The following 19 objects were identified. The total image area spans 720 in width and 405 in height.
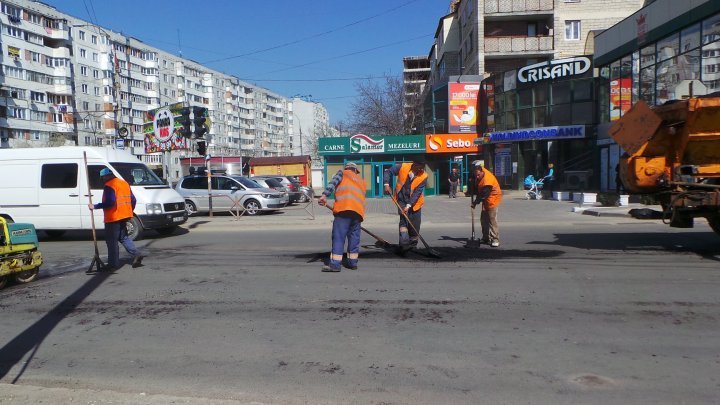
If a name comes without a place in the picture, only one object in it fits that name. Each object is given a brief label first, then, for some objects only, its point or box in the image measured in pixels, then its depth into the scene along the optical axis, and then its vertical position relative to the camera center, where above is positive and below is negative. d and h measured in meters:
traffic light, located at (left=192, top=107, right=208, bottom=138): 17.14 +1.95
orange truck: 8.09 +0.23
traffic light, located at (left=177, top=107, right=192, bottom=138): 17.12 +1.95
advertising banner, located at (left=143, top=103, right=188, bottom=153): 19.61 +1.95
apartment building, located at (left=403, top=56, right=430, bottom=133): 50.19 +6.79
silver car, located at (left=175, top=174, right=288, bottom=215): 20.06 -0.57
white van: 12.70 -0.13
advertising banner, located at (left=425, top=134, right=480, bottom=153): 31.08 +1.87
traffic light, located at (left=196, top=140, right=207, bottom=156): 17.75 +1.15
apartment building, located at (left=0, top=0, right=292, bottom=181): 58.56 +14.42
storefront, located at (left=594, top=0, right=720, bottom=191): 17.06 +4.30
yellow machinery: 7.18 -0.95
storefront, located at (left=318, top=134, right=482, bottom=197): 31.16 +1.41
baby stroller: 24.95 -0.72
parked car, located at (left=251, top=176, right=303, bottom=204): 25.36 -0.37
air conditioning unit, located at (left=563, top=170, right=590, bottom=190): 25.98 -0.36
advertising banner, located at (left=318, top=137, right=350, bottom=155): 31.36 +1.89
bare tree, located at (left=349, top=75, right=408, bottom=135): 50.53 +5.99
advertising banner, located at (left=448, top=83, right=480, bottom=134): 32.56 +4.14
